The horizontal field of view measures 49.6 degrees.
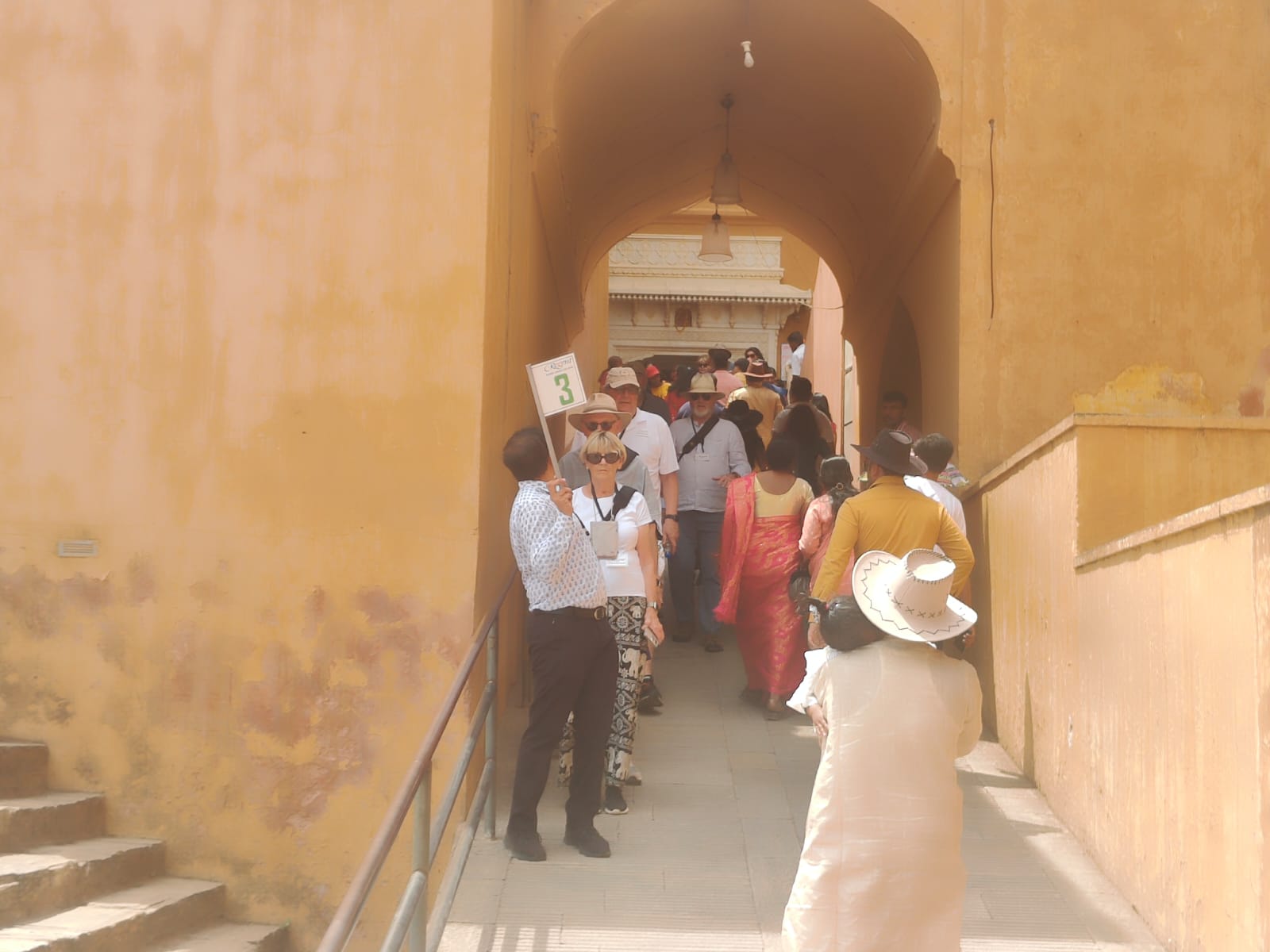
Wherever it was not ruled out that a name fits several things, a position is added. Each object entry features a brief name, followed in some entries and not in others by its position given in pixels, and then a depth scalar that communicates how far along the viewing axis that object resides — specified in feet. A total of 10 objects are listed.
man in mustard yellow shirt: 19.98
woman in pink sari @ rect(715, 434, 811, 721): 26.32
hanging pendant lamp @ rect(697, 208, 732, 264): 39.99
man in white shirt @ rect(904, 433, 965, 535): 23.85
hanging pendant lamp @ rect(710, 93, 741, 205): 38.86
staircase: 19.20
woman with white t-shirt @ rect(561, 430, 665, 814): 21.12
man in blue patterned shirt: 18.72
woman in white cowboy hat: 12.82
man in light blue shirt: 30.04
